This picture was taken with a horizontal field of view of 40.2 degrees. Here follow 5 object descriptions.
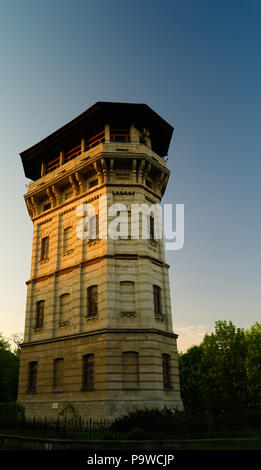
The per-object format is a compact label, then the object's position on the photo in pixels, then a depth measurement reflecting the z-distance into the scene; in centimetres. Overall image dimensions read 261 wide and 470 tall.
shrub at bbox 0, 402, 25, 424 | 2118
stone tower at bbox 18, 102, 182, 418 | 2139
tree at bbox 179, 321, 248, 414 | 3922
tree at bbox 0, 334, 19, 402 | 4278
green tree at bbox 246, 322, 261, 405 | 3656
